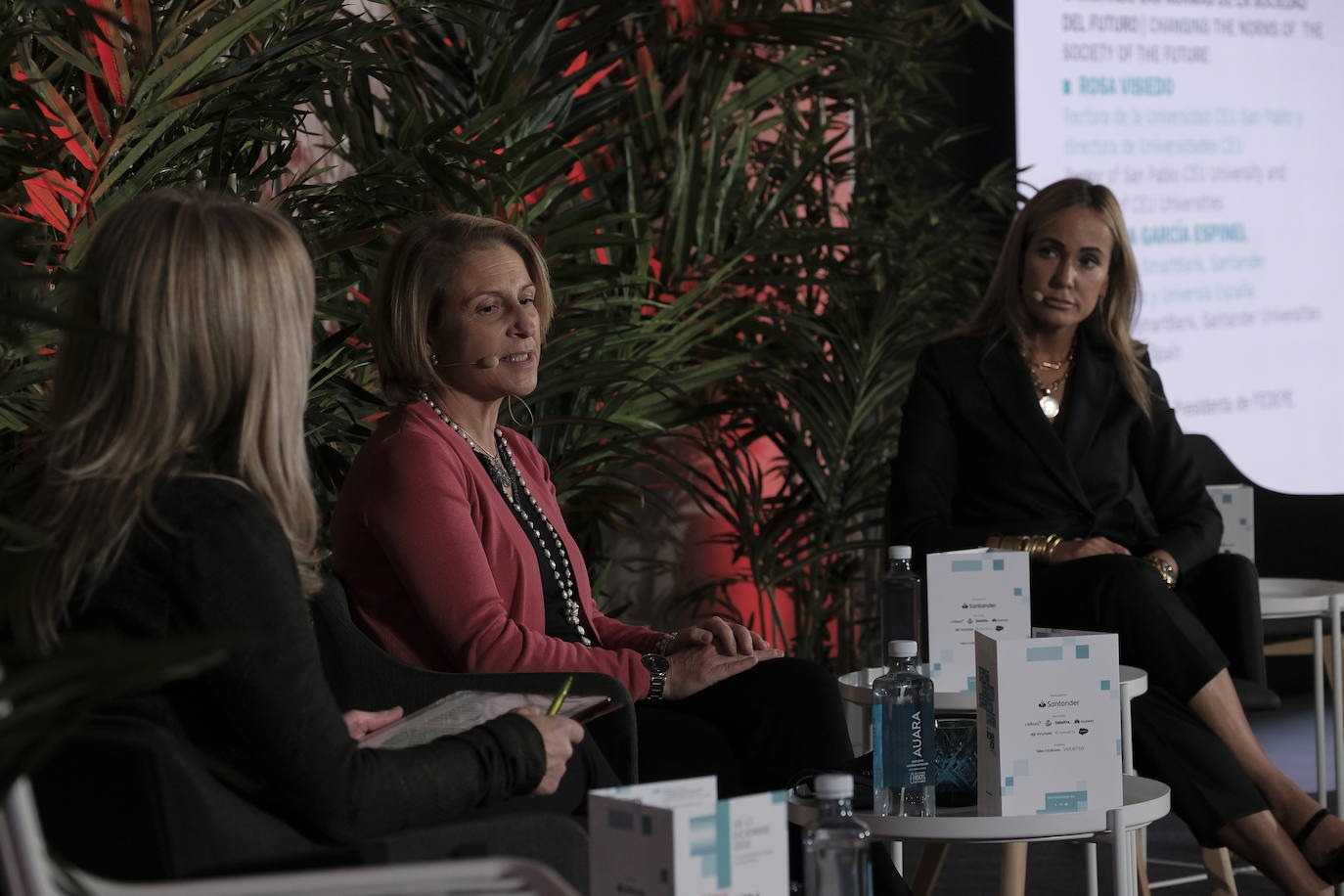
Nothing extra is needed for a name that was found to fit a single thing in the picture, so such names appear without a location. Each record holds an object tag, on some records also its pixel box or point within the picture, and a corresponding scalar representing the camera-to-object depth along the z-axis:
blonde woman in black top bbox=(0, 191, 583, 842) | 2.84
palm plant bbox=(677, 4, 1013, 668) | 8.89
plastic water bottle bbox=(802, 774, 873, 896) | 3.35
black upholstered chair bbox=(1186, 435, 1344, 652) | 9.96
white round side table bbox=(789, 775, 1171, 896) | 4.24
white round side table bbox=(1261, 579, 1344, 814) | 7.21
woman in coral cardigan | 4.59
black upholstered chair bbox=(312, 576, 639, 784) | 4.13
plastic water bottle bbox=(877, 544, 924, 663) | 5.45
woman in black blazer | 7.08
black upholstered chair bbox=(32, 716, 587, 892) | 2.75
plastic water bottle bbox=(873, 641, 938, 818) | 4.41
